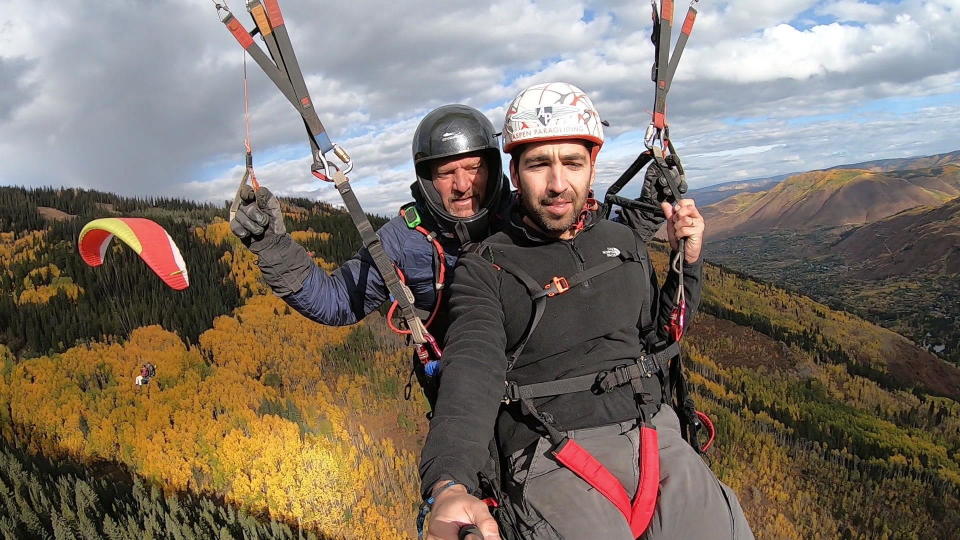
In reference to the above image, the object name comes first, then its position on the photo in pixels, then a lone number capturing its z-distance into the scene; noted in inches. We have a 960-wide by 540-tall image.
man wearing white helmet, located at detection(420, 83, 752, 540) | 89.9
